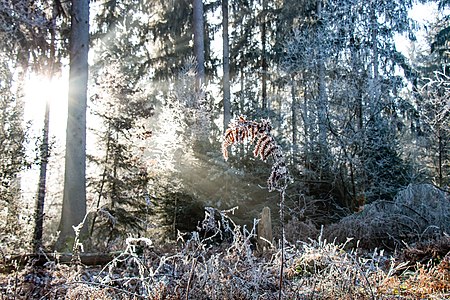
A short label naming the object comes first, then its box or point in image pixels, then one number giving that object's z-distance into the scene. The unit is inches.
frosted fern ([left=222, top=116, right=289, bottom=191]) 76.1
